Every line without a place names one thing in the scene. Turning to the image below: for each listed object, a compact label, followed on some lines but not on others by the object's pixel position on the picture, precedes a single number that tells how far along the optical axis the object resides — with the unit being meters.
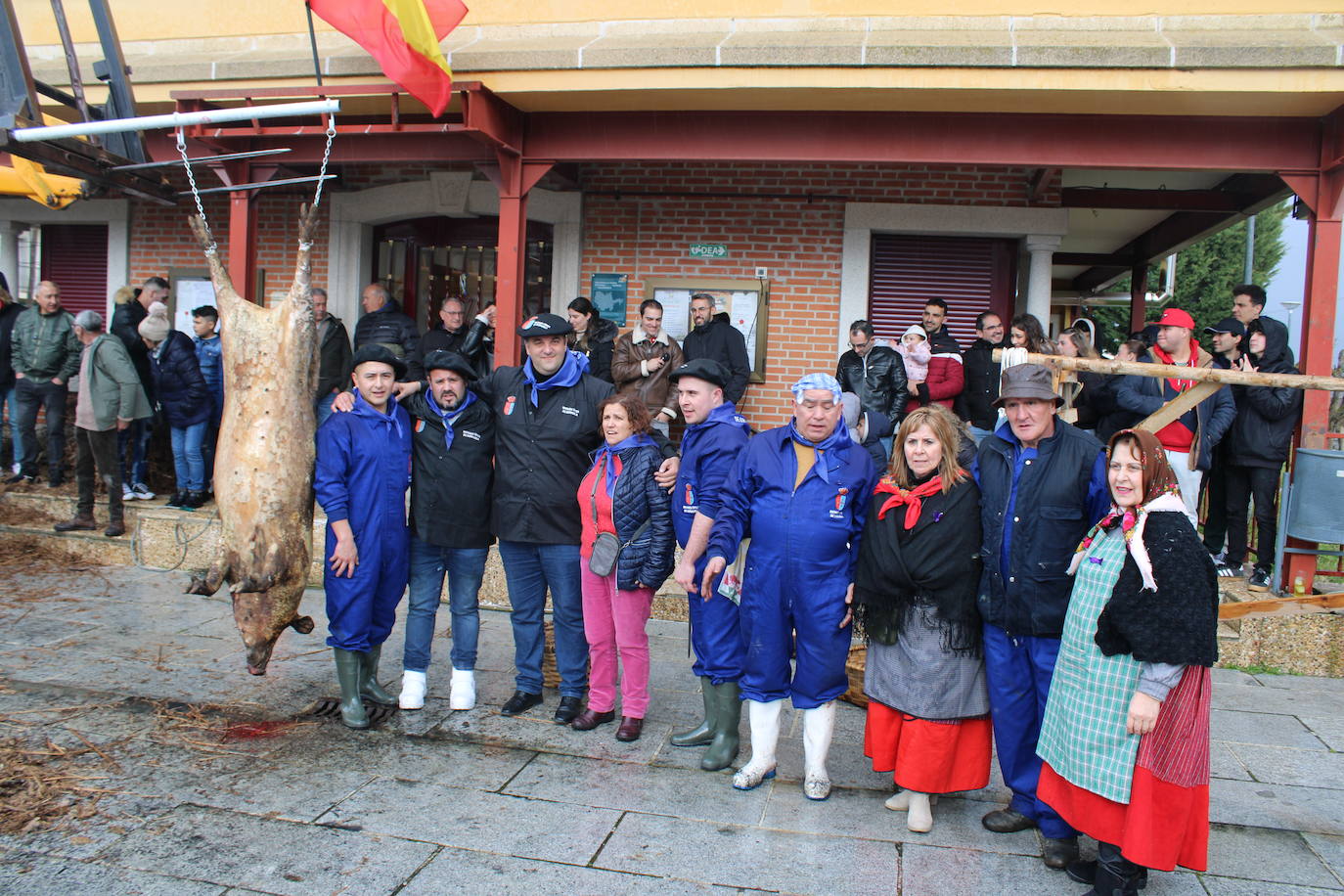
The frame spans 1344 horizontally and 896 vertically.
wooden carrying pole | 4.36
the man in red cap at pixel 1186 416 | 6.46
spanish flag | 6.37
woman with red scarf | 3.84
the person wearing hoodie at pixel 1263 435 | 6.42
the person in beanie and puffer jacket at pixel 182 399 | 8.17
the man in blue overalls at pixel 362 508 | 4.70
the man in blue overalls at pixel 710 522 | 4.38
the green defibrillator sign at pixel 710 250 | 9.12
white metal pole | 3.96
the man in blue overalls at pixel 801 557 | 4.05
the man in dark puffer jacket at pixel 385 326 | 8.46
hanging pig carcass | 4.30
